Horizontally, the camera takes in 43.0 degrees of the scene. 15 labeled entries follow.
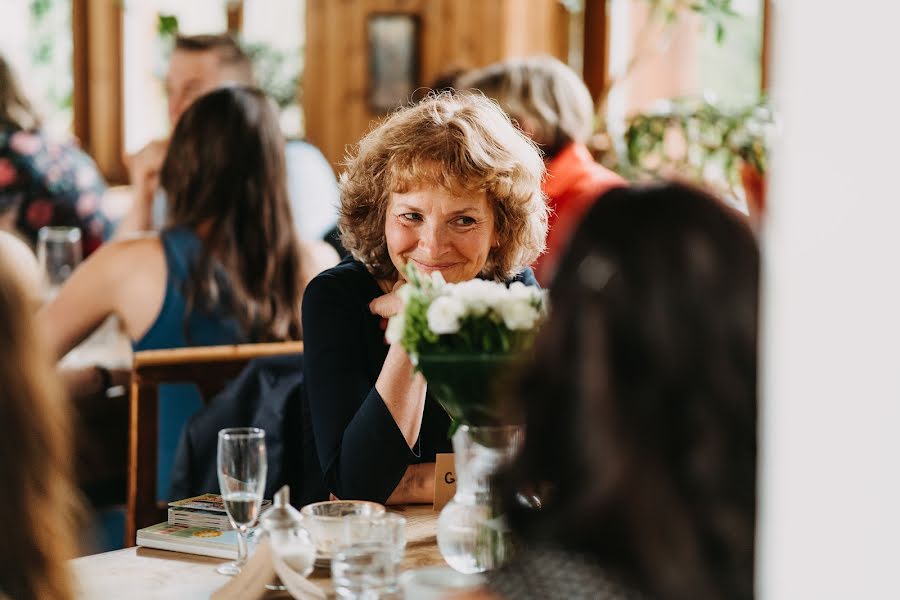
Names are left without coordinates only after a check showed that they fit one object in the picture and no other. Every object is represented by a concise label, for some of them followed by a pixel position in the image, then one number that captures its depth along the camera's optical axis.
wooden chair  2.34
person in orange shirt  3.79
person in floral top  3.75
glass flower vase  1.51
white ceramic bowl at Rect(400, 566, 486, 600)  1.45
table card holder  1.78
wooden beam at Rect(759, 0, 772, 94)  4.68
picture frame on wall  6.20
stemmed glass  1.59
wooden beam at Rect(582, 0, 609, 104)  5.62
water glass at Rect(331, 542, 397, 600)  1.33
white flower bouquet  1.47
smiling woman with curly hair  1.96
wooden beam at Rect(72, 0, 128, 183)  7.05
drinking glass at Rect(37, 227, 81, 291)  3.40
